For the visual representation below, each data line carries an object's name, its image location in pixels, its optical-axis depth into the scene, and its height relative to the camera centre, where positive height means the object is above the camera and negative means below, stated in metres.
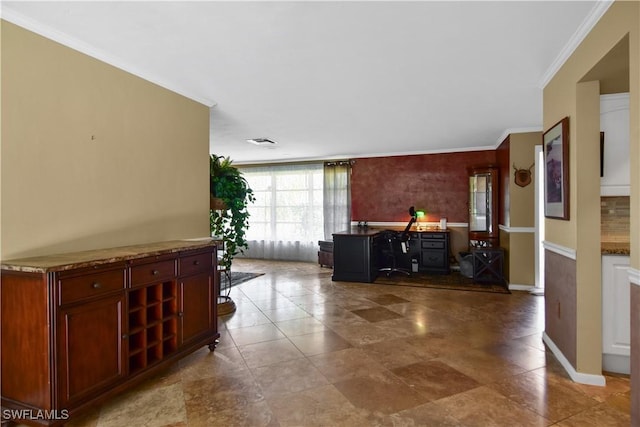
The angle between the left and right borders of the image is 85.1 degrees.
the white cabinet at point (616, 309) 2.56 -0.73
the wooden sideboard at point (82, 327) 1.82 -0.67
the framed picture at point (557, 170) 2.65 +0.33
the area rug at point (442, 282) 5.34 -1.18
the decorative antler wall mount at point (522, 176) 5.15 +0.52
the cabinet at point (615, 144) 2.76 +0.53
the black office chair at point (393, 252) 6.41 -0.76
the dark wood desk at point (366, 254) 5.86 -0.75
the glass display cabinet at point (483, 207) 6.05 +0.07
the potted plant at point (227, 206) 3.94 +0.07
